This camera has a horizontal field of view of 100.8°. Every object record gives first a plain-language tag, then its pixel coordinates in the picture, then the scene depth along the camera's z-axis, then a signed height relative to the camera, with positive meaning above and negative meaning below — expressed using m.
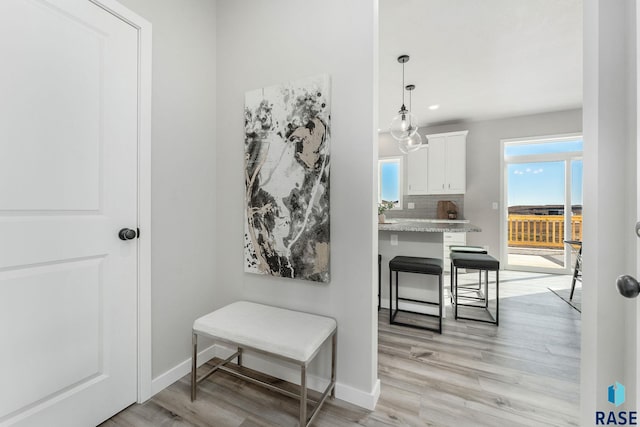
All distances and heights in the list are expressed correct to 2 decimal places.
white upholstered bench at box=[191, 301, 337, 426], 1.27 -0.63
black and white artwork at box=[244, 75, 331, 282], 1.58 +0.21
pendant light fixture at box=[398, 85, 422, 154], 3.30 +0.91
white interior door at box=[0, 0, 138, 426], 1.08 -0.01
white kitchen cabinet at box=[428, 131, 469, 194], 5.00 +0.95
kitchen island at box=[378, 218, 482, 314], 2.80 -0.42
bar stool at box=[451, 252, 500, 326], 2.62 -0.52
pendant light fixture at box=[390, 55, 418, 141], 2.98 +1.02
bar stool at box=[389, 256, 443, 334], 2.46 -0.54
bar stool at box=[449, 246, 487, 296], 3.13 -0.46
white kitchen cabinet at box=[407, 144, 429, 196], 5.31 +0.83
